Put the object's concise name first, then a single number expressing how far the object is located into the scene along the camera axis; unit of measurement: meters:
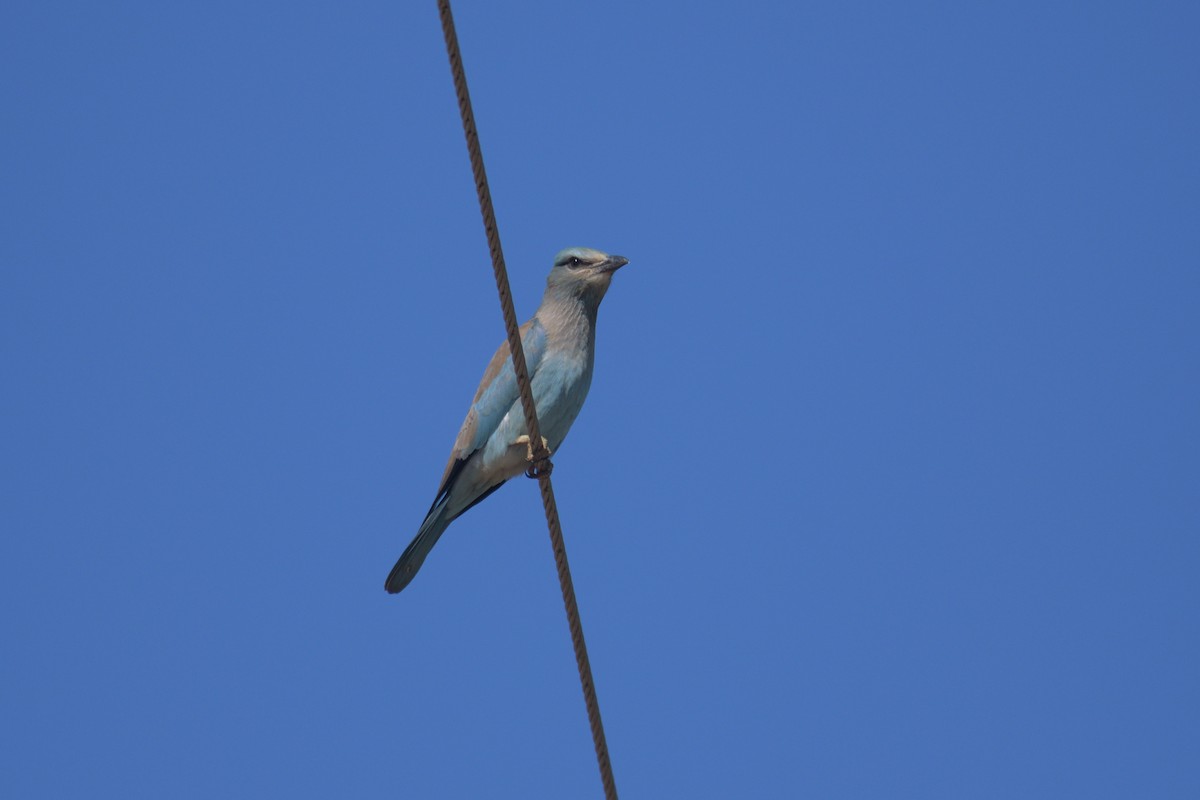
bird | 13.13
